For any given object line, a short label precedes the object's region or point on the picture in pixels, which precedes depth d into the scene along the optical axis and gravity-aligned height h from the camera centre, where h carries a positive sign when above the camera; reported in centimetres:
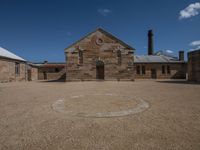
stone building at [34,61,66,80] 2764 +89
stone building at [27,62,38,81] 2391 +82
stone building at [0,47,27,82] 1736 +125
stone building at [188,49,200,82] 1719 +132
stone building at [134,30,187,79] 2422 +116
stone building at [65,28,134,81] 1791 +258
